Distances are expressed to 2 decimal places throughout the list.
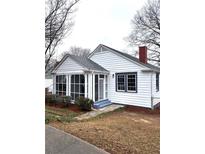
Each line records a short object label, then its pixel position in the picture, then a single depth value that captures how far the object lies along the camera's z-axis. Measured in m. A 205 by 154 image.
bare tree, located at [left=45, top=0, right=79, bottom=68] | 6.38
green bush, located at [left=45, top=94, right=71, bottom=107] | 6.21
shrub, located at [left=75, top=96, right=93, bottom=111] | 5.64
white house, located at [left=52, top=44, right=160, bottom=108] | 6.18
